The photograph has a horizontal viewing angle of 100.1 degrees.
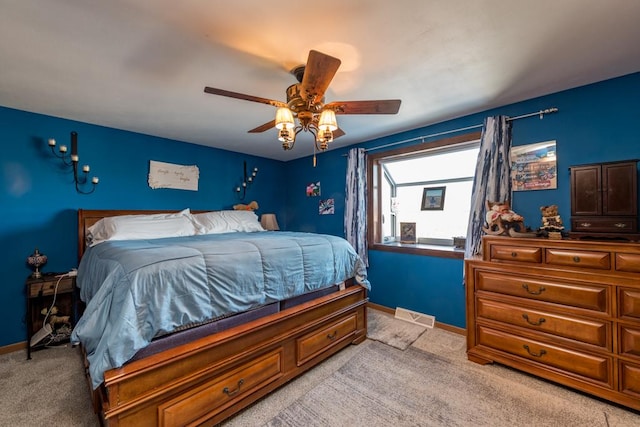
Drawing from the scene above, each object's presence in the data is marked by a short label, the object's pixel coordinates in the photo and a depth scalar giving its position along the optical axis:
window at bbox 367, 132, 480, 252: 3.12
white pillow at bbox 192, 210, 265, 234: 3.22
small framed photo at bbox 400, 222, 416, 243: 3.52
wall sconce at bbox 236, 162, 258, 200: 4.34
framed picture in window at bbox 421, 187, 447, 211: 3.33
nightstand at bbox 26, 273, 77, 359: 2.43
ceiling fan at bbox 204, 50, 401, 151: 1.61
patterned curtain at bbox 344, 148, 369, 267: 3.62
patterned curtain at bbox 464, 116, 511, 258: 2.54
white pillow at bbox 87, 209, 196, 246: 2.59
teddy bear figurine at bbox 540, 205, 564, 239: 2.06
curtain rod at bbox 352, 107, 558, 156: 2.35
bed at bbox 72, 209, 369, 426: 1.31
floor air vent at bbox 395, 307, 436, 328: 3.06
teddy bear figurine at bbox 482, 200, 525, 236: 2.22
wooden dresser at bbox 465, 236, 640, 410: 1.71
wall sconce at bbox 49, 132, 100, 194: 2.75
